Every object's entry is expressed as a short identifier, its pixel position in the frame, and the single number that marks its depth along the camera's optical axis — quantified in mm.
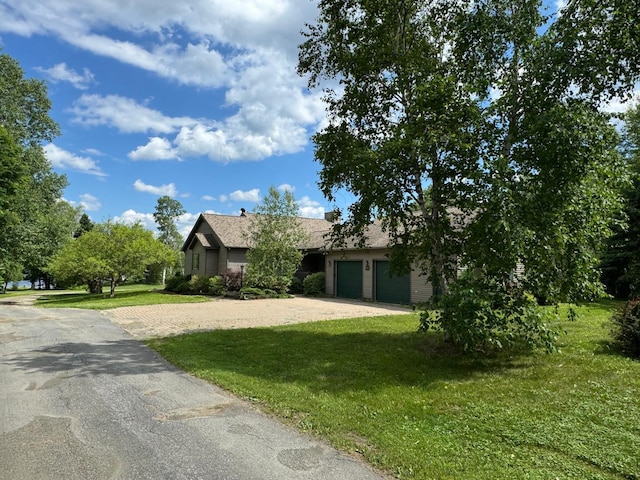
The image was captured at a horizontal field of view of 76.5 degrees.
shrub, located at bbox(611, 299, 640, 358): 7262
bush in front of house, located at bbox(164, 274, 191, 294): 25641
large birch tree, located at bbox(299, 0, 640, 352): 6676
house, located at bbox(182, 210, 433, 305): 18797
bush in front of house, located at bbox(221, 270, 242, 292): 23000
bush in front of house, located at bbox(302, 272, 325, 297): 23344
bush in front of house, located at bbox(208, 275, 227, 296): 23281
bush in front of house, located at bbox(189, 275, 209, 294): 24689
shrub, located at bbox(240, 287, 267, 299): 21328
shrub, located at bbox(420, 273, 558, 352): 6383
